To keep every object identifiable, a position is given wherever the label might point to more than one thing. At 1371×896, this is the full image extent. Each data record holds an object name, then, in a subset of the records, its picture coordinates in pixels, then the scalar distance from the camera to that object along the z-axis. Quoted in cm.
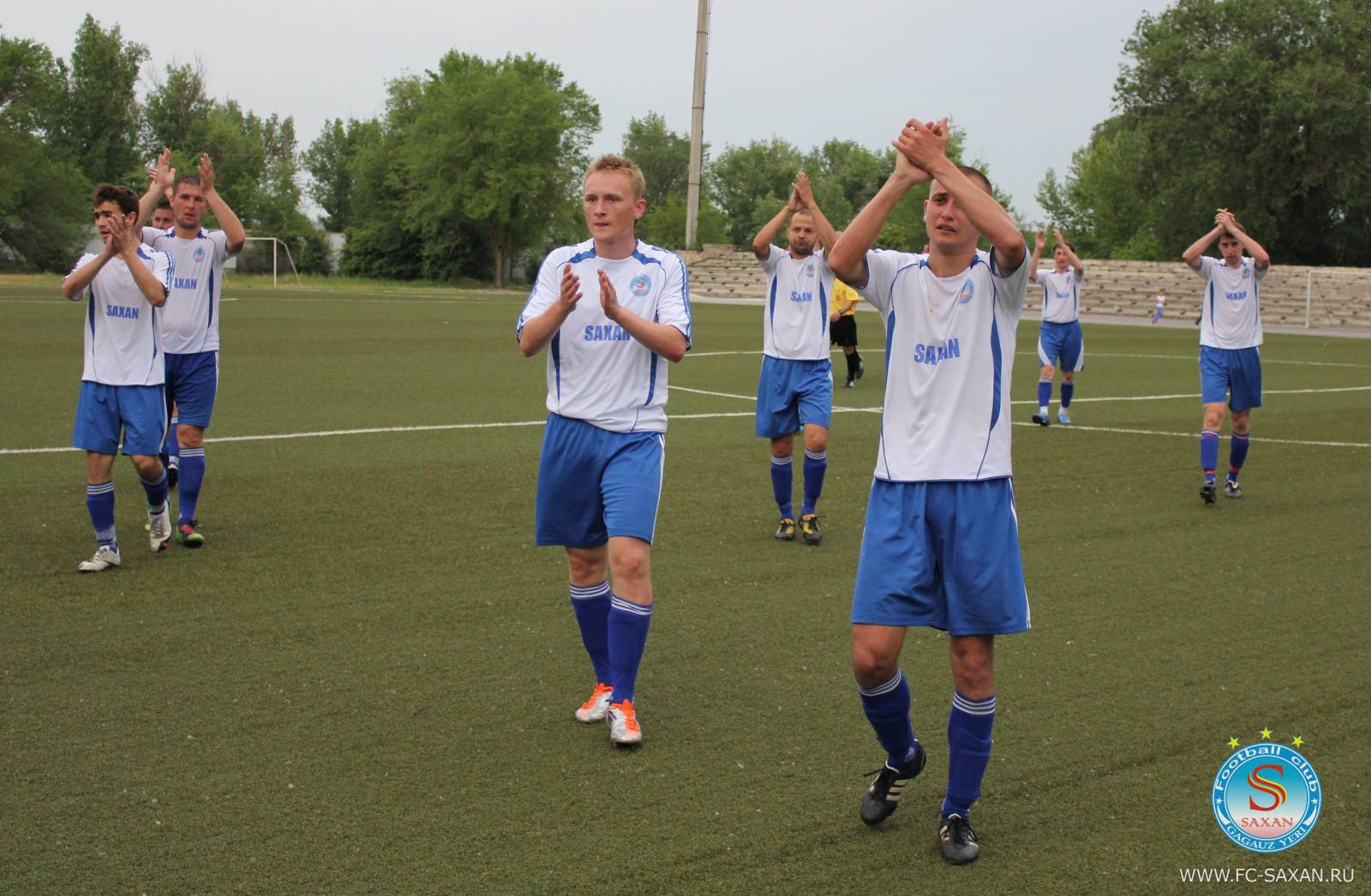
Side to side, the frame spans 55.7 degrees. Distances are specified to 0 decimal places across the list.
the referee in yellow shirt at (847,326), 1903
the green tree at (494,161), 7806
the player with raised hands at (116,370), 748
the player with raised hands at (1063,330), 1595
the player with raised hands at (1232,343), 1076
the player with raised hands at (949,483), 401
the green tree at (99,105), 9062
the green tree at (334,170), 10388
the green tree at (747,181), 11662
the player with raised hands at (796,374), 908
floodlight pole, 5825
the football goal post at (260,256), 6775
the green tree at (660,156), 12738
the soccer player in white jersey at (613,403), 510
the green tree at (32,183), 7050
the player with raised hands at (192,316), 833
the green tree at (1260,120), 5853
